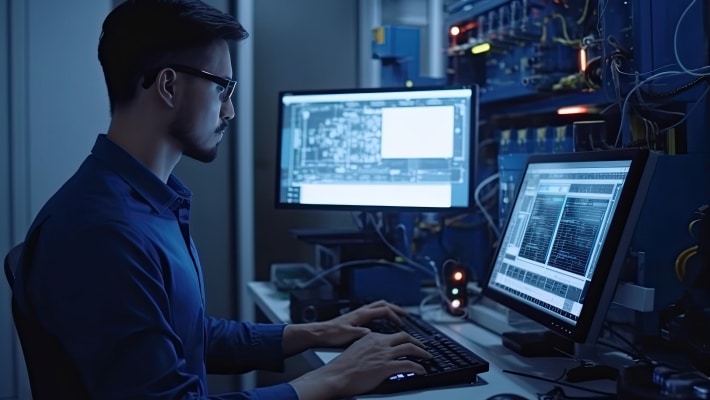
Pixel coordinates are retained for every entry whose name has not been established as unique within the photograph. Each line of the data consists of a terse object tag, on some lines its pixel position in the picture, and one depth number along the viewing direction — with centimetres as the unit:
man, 97
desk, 115
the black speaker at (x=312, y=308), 168
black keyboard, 114
